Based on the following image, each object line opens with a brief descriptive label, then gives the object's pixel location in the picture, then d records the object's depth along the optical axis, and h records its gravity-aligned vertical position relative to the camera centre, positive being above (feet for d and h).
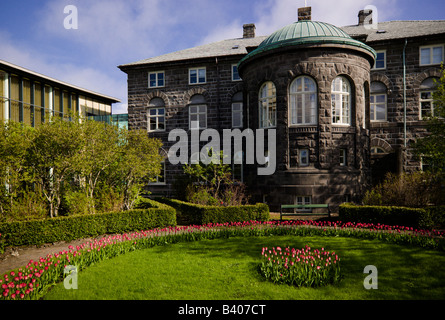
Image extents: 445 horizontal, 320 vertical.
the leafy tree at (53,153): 35.17 +1.29
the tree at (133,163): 41.14 -0.24
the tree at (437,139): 34.83 +2.75
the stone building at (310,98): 48.14 +13.91
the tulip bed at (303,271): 18.18 -8.13
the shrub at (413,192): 37.68 -5.03
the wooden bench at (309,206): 40.22 -7.50
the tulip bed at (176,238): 18.13 -8.61
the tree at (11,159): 32.89 +0.48
